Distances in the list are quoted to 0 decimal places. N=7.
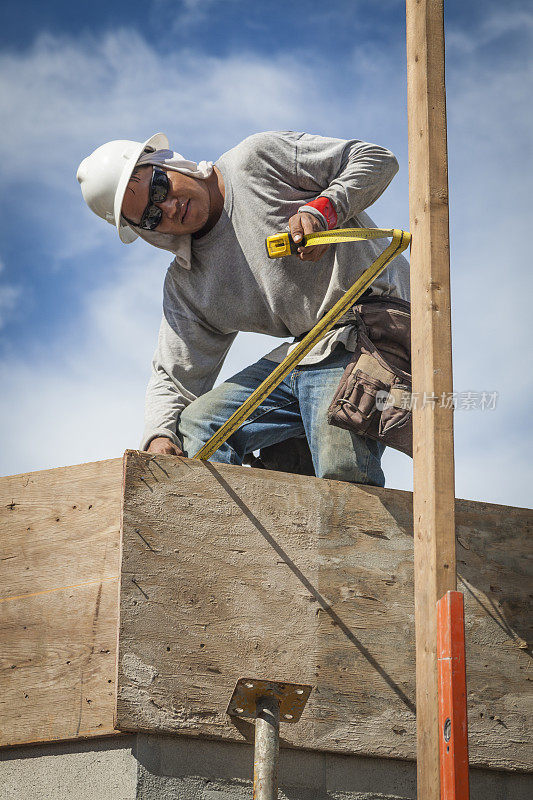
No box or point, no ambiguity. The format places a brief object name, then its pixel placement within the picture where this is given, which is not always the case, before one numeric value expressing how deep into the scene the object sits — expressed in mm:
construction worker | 8328
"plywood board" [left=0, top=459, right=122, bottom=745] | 6719
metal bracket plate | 5781
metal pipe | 5445
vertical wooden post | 5387
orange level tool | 4820
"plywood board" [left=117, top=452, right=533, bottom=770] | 6734
